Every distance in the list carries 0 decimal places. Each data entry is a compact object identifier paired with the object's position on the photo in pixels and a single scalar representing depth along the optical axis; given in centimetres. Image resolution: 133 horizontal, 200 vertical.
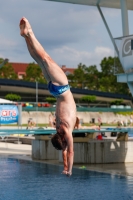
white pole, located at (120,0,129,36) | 2959
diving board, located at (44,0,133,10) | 3077
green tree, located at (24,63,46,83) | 14112
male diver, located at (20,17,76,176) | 604
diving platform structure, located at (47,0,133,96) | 2778
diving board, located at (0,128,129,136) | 3585
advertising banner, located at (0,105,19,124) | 4116
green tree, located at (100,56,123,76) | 15000
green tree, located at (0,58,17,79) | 13988
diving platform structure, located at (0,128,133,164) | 4100
